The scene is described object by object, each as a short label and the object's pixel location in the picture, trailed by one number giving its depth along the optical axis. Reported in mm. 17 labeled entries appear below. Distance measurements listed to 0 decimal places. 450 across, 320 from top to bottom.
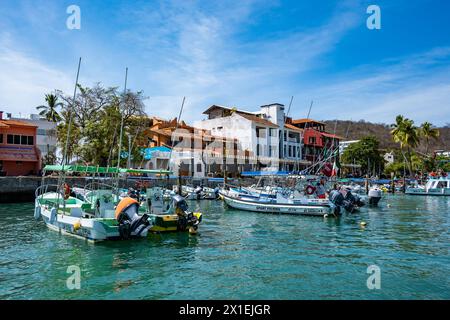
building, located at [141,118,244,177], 57625
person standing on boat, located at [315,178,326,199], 33531
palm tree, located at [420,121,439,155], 73000
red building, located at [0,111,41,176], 43781
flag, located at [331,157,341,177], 34950
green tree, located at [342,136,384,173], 81875
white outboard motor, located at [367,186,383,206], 37750
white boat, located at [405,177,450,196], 55844
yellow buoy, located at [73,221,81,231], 17594
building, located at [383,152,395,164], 108375
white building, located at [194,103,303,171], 65188
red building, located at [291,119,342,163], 77250
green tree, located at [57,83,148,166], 44969
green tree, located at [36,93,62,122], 72688
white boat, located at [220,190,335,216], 28688
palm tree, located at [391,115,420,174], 69375
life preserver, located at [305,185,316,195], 33344
